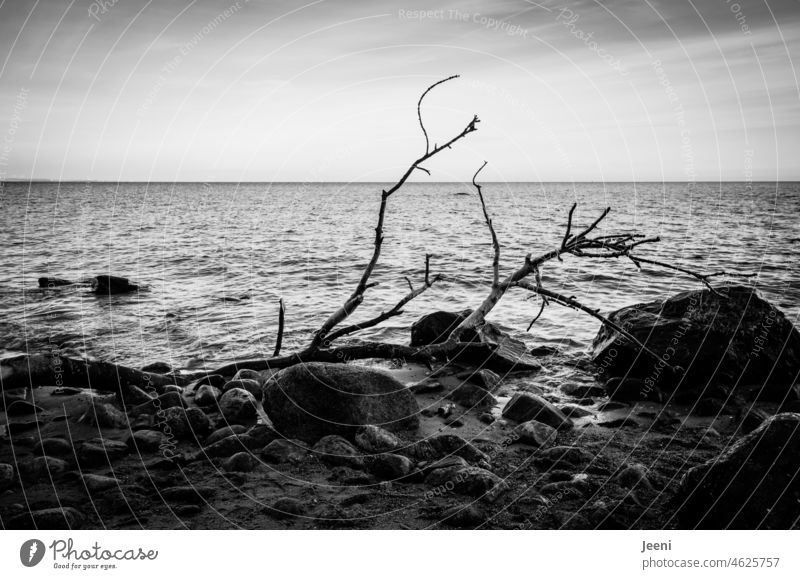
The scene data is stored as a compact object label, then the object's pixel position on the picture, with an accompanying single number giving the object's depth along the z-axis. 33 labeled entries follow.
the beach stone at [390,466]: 5.40
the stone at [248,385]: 7.77
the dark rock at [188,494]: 4.91
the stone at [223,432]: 6.22
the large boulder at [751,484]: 4.28
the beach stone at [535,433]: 6.35
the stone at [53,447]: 5.79
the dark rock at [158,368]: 9.82
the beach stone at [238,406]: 6.94
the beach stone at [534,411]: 6.95
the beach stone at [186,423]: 6.40
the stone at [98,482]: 4.99
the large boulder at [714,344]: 8.30
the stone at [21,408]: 7.04
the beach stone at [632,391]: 7.96
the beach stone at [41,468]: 5.23
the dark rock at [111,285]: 17.36
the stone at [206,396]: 7.38
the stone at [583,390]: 8.34
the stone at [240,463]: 5.59
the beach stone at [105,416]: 6.62
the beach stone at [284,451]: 5.78
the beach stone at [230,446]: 5.89
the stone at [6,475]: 4.94
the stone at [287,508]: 4.70
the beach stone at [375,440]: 6.01
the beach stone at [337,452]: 5.69
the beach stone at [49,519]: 4.35
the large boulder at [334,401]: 6.42
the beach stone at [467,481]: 5.05
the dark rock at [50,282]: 17.94
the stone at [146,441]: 5.96
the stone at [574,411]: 7.40
